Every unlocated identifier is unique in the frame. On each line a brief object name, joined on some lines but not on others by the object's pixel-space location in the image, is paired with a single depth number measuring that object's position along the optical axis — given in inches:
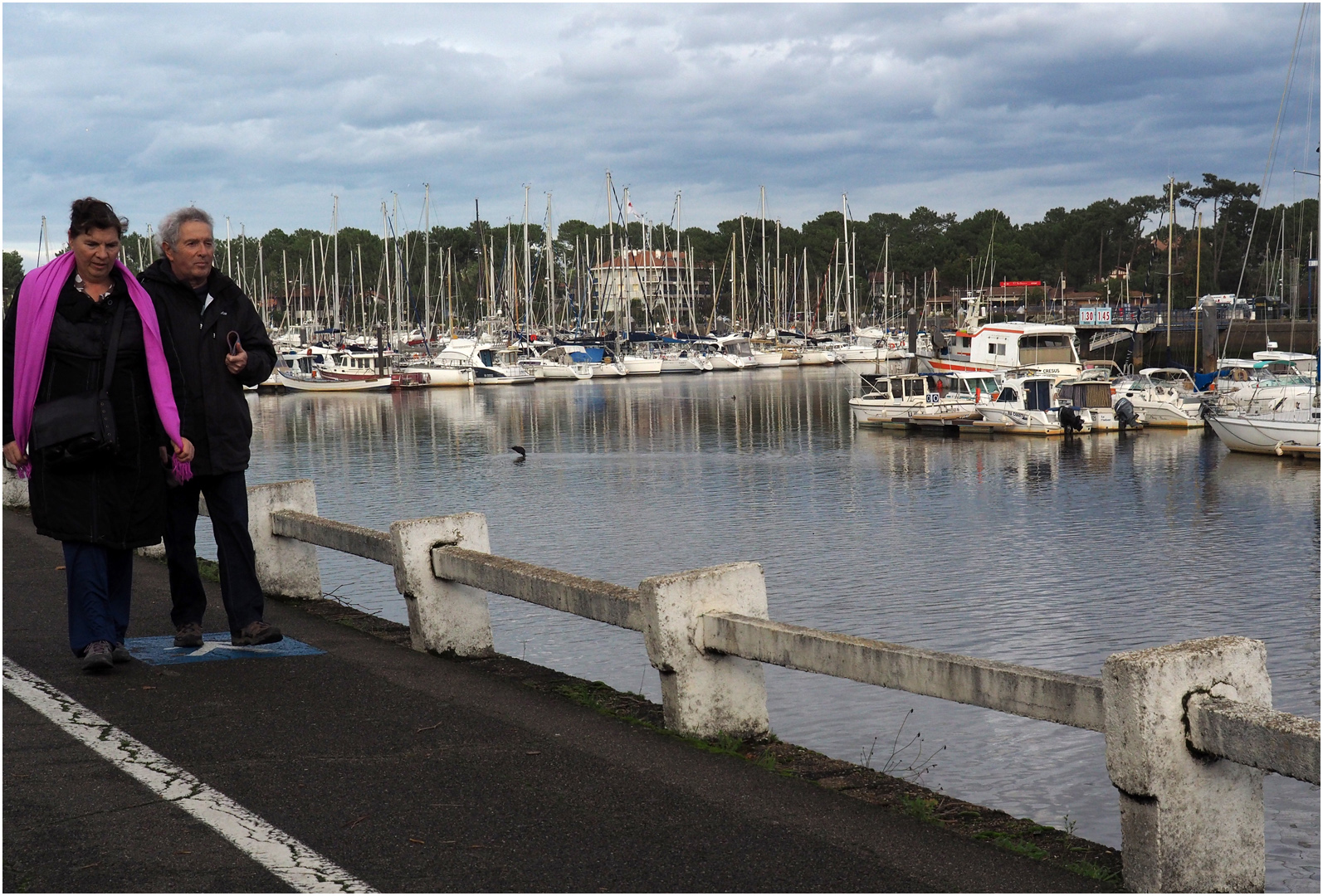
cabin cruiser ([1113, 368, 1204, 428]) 1780.3
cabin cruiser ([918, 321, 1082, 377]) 1994.3
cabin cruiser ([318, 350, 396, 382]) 3255.4
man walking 287.4
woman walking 270.8
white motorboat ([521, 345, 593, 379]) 3565.5
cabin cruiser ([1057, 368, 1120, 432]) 1724.9
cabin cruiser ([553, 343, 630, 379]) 3676.2
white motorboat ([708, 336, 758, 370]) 4097.0
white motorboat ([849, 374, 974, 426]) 1822.1
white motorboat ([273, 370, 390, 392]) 3201.3
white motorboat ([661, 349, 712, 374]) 3973.9
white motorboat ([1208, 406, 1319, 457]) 1397.6
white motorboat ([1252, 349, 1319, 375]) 2073.1
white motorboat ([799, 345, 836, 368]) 4294.5
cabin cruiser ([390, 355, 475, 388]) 3275.1
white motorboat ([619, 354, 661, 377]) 3796.8
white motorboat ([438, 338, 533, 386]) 3385.8
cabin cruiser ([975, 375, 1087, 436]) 1697.8
